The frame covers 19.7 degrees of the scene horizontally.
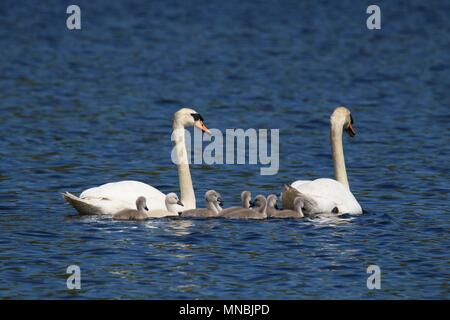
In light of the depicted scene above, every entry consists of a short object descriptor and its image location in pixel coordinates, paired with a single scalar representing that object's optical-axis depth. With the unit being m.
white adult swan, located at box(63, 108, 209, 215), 17.64
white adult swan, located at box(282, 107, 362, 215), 17.89
